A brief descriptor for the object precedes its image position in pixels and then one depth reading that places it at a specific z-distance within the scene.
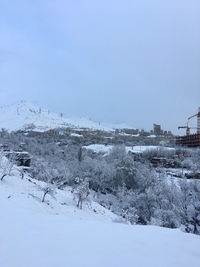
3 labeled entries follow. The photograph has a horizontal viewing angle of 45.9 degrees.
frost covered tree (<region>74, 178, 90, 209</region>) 14.47
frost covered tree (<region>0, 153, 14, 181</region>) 13.57
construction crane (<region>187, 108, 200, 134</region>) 102.64
